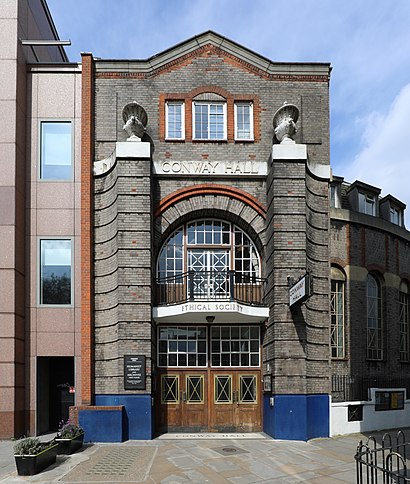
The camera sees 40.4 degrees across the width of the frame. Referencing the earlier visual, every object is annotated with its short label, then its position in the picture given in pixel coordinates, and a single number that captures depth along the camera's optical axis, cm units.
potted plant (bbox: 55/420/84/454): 1305
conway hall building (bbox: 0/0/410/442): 1560
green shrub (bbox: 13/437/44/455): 1126
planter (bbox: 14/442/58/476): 1117
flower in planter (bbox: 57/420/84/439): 1336
